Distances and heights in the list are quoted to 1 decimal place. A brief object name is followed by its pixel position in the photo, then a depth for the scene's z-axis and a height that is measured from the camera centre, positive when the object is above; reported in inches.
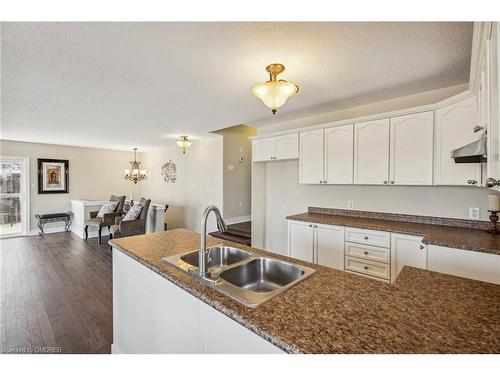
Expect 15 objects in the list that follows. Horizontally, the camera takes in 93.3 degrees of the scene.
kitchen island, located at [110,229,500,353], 28.9 -18.9
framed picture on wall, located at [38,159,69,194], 249.9 +9.6
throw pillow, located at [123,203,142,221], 202.5 -24.3
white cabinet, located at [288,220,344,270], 112.1 -29.1
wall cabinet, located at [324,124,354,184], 120.1 +16.2
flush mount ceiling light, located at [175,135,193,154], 198.7 +35.6
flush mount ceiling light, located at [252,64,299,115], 80.9 +33.3
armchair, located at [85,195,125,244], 210.4 -31.6
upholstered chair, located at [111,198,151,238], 194.4 -34.2
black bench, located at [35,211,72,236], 237.9 -35.1
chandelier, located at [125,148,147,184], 273.0 +13.0
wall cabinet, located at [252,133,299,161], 142.6 +24.1
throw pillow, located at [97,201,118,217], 222.0 -21.8
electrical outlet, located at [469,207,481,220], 96.7 -11.2
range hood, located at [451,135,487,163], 55.1 +9.1
